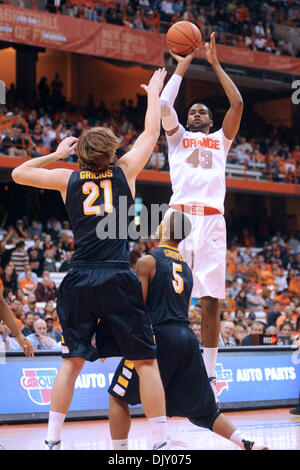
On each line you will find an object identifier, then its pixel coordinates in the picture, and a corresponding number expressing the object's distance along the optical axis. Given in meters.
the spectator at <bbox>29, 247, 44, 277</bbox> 16.47
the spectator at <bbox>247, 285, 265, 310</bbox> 18.16
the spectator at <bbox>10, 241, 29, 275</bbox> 16.41
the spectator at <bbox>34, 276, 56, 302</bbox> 14.66
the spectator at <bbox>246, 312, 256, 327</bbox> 14.63
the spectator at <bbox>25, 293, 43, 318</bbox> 13.35
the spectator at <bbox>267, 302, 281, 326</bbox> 15.45
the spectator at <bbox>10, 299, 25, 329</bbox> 12.06
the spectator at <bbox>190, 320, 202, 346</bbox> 11.02
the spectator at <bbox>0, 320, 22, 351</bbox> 10.25
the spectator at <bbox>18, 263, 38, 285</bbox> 15.30
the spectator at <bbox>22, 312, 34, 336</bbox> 10.91
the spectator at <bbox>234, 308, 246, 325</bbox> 14.36
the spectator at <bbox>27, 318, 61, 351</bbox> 10.34
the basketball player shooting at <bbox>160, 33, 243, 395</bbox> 6.47
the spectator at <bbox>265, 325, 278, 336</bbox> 13.67
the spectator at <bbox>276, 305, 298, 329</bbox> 14.80
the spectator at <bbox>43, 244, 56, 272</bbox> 16.69
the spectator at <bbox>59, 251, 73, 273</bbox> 16.75
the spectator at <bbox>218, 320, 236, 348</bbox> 11.71
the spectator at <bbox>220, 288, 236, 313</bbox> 16.97
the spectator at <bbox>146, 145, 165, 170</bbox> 21.97
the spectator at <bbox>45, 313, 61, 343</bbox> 11.28
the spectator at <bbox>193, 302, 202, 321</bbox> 13.42
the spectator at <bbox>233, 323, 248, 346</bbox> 12.74
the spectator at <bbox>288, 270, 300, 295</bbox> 20.47
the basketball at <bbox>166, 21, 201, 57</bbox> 6.65
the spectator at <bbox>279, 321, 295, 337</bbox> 13.34
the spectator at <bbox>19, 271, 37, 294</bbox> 14.95
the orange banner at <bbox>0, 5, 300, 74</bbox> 19.19
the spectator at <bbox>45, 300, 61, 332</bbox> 12.50
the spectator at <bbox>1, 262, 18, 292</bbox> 14.66
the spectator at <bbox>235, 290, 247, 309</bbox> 17.62
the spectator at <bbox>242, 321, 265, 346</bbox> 12.56
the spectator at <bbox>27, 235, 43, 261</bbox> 16.81
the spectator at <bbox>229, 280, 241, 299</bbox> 18.27
